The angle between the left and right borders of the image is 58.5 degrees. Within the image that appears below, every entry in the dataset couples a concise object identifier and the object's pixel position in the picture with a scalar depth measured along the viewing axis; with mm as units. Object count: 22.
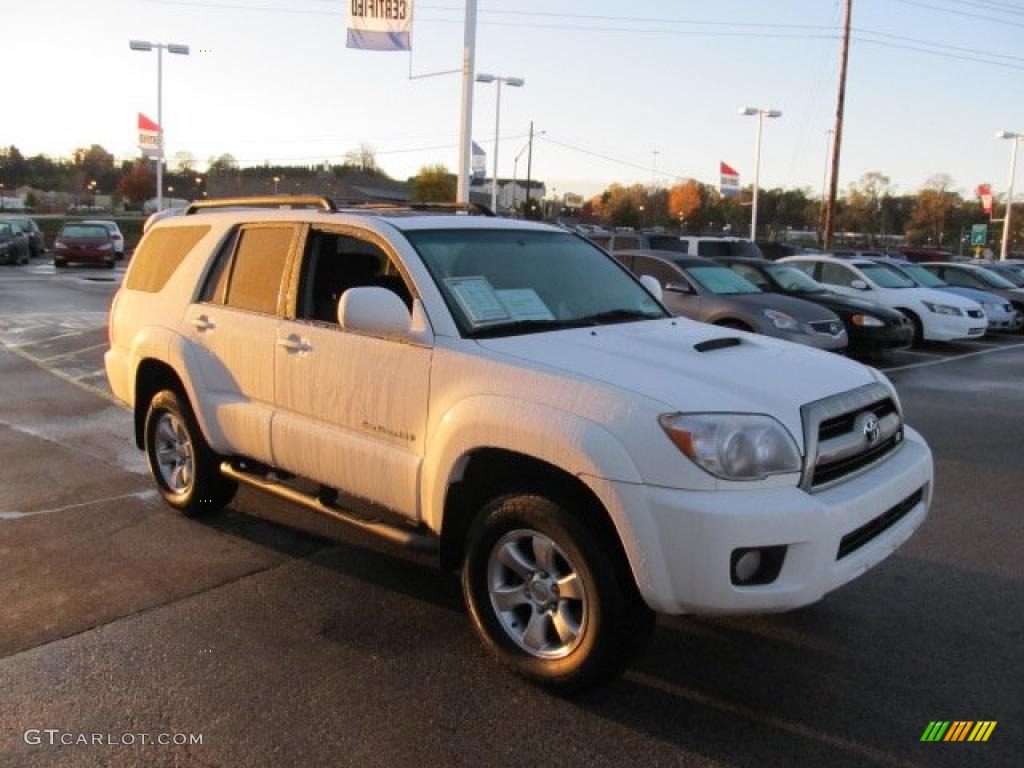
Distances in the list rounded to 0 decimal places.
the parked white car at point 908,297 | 16062
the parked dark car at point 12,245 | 30484
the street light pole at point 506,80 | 29547
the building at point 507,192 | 78619
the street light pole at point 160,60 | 31859
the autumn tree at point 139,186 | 117500
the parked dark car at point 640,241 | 17500
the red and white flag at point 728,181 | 35188
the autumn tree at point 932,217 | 81375
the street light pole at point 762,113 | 37125
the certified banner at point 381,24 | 13883
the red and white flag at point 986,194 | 42938
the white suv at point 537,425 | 3191
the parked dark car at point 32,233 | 33944
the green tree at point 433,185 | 79812
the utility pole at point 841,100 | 30562
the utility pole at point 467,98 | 15758
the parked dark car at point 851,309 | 13558
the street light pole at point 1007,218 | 45062
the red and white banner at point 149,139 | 33094
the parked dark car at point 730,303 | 11594
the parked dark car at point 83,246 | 29500
